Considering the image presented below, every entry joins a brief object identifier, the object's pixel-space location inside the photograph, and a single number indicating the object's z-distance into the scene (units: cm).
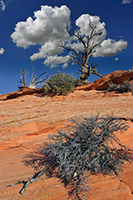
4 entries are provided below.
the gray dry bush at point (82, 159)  213
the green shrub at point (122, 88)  824
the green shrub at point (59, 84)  891
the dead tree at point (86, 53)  1736
